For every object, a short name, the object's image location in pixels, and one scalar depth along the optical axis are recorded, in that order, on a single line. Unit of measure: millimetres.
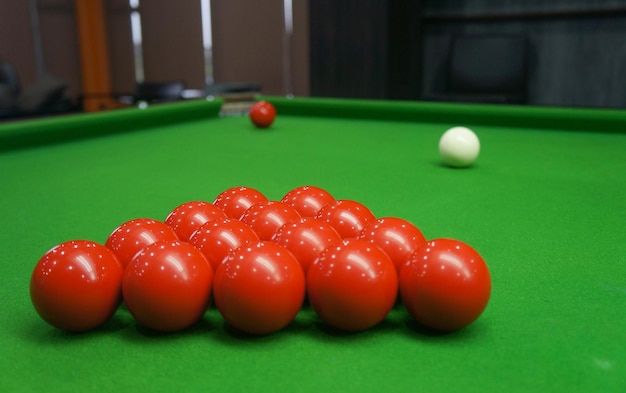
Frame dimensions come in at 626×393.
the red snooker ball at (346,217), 527
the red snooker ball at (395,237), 468
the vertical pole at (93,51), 3172
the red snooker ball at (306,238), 462
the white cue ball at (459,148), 921
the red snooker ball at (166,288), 414
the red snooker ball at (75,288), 419
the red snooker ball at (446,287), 411
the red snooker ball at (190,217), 532
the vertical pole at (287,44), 2773
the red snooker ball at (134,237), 479
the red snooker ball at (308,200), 583
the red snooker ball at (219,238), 466
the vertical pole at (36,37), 3222
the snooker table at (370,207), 372
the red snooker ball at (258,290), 410
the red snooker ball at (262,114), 1333
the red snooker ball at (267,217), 518
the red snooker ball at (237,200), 585
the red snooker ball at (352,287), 412
